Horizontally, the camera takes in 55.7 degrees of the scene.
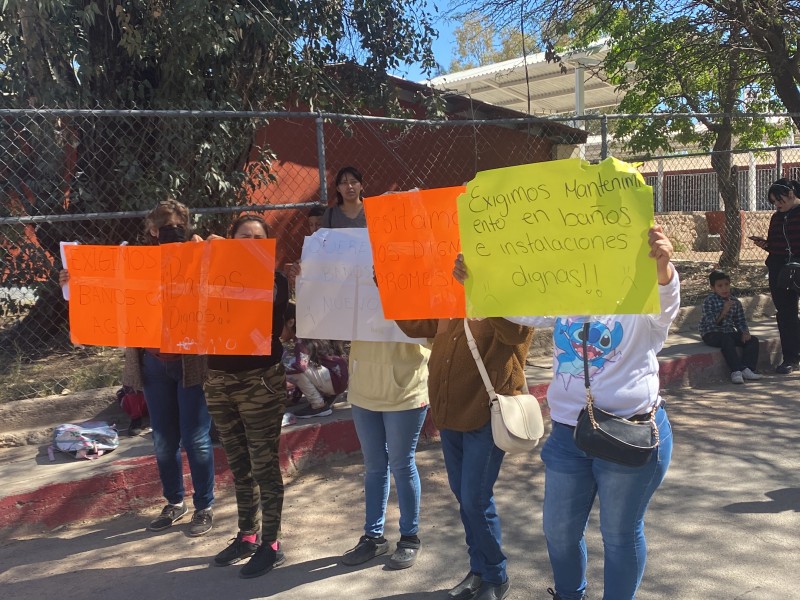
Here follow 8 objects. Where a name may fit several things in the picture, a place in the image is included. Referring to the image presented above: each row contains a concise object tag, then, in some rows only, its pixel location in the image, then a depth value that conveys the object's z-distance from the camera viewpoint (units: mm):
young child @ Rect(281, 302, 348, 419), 5898
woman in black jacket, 7535
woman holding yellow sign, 2641
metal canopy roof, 19219
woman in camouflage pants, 3814
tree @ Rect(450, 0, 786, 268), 10445
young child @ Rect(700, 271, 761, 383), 7660
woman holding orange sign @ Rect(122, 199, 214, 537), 4188
